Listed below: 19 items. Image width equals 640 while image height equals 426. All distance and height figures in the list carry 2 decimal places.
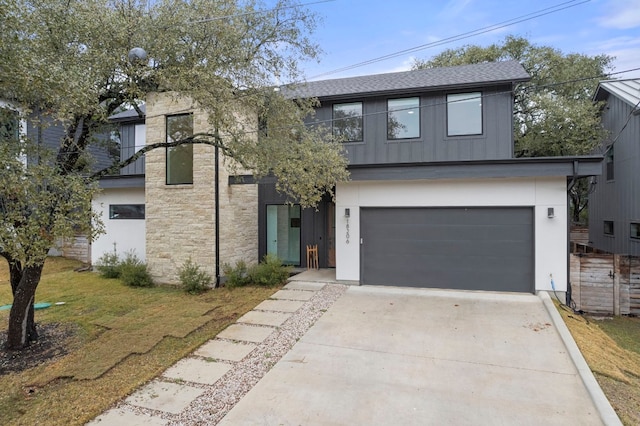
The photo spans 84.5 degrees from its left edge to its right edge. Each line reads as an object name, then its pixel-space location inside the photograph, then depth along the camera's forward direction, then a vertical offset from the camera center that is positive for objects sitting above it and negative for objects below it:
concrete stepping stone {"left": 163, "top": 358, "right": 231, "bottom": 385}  4.41 -2.08
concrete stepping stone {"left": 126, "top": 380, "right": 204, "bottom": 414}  3.78 -2.08
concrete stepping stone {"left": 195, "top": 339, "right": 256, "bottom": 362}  5.06 -2.07
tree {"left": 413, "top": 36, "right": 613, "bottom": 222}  13.73 +4.89
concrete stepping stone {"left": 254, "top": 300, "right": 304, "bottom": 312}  7.21 -1.98
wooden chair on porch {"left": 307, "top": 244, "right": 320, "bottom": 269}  11.09 -1.42
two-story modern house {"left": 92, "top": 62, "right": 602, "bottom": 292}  7.93 +0.33
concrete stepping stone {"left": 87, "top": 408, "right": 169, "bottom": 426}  3.48 -2.08
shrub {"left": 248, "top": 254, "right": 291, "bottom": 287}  9.04 -1.61
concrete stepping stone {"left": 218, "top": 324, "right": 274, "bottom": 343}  5.73 -2.05
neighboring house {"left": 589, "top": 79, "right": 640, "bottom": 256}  11.16 +1.14
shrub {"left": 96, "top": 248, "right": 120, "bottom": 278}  10.83 -1.67
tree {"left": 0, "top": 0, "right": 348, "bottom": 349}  4.23 +2.05
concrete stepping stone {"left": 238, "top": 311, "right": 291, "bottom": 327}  6.46 -2.02
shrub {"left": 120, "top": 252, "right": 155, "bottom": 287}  9.66 -1.75
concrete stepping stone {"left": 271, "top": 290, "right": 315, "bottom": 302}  7.93 -1.93
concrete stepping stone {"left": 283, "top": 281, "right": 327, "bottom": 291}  8.72 -1.88
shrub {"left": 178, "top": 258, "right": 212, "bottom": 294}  8.90 -1.72
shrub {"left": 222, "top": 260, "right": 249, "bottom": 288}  9.15 -1.65
